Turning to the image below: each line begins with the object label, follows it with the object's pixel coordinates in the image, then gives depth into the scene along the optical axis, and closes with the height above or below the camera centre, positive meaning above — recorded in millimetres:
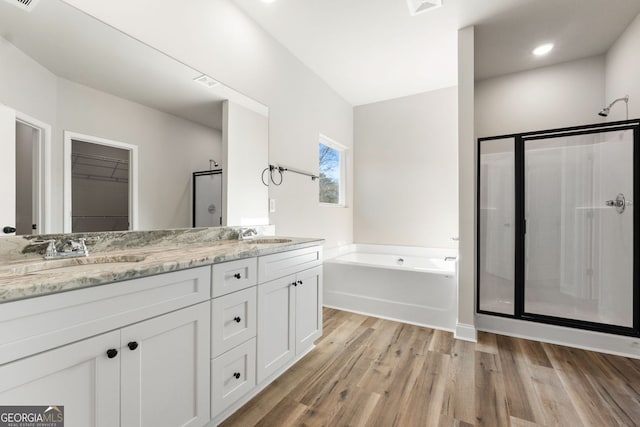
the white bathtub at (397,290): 2617 -791
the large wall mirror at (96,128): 1200 +468
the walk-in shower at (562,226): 2166 -119
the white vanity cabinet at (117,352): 774 -460
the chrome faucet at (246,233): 2176 -159
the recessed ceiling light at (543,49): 2684 +1609
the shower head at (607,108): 2434 +982
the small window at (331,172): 3850 +599
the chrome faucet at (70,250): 1221 -168
